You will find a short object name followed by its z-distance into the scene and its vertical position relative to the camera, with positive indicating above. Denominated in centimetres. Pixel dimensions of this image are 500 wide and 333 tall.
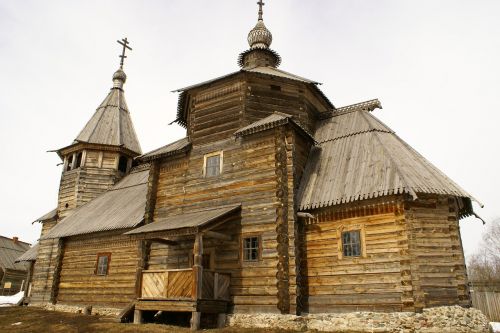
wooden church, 1244 +240
